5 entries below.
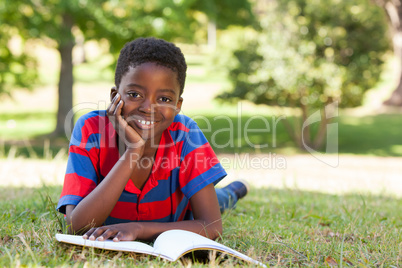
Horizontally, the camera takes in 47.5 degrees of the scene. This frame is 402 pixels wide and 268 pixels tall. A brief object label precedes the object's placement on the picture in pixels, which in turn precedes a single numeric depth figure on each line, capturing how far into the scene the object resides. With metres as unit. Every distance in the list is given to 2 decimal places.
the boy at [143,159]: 2.44
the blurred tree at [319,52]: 11.86
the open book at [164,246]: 2.08
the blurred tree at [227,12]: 10.94
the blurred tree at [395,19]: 17.75
